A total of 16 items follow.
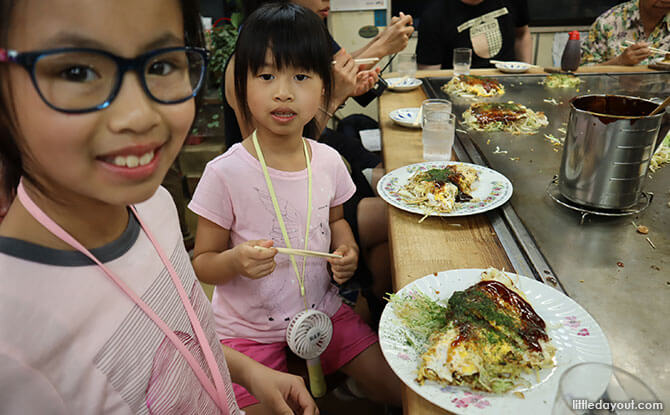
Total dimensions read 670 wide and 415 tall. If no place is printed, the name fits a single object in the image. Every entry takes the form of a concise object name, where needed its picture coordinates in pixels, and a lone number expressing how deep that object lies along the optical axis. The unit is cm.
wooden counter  107
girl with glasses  52
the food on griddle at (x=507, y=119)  198
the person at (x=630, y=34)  300
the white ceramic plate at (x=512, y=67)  311
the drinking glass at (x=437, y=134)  172
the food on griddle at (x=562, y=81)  266
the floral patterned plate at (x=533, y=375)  68
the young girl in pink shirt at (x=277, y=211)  130
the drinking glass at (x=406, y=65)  300
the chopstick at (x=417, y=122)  211
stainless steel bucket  112
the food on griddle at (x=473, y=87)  257
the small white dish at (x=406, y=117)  212
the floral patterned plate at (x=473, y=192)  129
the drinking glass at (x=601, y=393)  56
